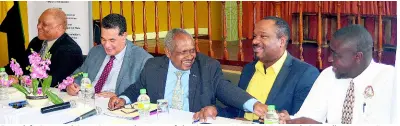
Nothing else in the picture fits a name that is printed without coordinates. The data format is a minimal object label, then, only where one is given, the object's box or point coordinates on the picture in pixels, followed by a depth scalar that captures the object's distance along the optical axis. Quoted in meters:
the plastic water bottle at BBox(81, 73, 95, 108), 3.34
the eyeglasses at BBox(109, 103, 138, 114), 2.98
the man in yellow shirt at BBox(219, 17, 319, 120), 3.12
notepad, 2.90
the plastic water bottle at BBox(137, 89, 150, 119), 2.91
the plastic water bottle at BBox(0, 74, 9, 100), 3.47
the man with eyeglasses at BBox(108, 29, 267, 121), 3.28
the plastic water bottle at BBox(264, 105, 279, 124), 2.58
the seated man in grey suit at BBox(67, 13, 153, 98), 3.82
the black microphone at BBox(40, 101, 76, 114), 3.07
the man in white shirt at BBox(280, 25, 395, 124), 2.57
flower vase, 3.21
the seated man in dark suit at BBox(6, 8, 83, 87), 4.26
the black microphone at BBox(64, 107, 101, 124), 2.87
